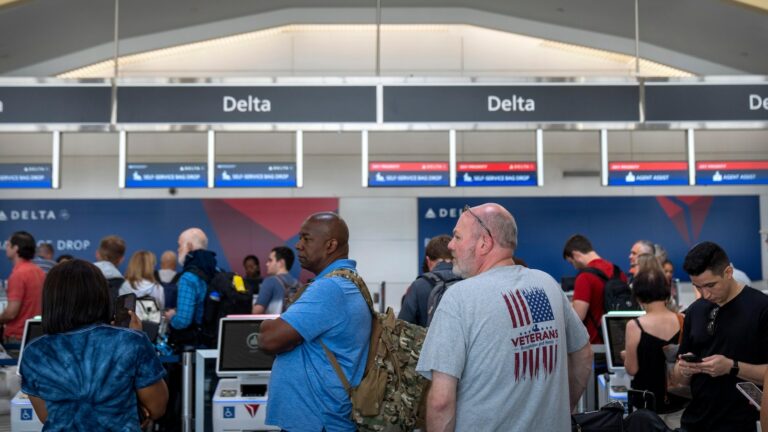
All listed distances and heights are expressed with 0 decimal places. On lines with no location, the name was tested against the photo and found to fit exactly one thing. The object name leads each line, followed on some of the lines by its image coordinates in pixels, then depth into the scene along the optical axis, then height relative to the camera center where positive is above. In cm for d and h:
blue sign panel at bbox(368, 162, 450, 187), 859 +66
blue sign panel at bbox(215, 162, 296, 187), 873 +67
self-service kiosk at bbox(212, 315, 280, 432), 497 -66
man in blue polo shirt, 288 -35
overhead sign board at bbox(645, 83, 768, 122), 733 +113
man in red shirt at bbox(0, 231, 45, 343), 646 -32
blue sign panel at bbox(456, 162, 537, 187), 884 +69
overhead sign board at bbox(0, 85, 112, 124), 725 +109
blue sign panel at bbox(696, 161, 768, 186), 898 +72
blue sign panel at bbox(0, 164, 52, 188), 866 +64
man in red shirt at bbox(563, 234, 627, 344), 598 -34
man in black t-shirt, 331 -36
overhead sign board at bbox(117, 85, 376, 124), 725 +109
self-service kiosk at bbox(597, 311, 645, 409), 516 -57
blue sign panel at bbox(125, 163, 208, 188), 862 +65
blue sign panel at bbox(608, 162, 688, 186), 902 +71
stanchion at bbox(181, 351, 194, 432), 573 -91
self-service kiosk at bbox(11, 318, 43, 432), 516 -92
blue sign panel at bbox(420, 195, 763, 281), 1168 +24
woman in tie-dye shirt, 271 -34
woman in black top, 421 -43
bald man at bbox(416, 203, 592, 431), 255 -28
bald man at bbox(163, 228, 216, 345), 609 -27
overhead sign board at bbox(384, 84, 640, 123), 725 +111
